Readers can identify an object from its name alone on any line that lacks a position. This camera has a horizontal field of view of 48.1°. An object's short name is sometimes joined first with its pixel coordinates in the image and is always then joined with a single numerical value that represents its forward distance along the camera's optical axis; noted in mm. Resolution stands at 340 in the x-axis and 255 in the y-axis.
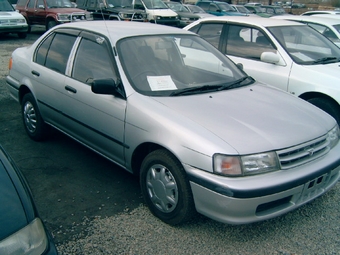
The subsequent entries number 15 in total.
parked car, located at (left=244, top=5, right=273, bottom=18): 24828
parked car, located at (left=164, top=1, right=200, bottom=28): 18062
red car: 14773
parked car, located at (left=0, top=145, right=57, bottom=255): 1800
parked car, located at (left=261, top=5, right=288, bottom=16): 26562
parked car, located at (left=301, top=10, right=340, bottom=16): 13578
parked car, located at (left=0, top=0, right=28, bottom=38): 13914
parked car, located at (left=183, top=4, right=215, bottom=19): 19719
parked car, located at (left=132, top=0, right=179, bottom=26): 16391
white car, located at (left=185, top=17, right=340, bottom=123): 5102
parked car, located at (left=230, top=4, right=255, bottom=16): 23069
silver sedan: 2795
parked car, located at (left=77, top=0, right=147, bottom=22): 15078
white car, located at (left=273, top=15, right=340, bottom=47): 7859
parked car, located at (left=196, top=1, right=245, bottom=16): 21217
